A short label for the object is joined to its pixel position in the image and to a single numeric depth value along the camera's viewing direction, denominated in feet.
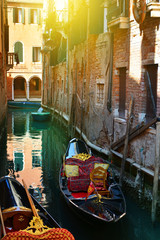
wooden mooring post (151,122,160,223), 19.50
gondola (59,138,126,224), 19.10
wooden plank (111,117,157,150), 22.36
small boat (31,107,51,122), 67.10
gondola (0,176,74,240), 12.85
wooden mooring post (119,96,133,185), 24.45
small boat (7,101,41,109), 90.94
